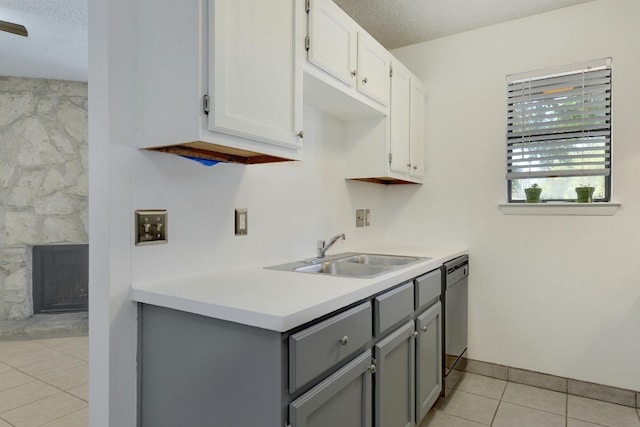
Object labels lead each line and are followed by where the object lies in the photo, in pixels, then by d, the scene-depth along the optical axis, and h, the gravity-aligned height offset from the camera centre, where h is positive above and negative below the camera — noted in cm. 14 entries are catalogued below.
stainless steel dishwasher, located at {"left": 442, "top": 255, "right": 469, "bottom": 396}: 235 -68
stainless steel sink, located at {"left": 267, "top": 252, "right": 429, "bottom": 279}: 197 -29
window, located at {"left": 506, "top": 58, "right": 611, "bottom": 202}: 247 +54
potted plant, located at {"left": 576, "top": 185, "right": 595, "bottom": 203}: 246 +12
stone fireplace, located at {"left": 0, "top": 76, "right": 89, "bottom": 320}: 370 +34
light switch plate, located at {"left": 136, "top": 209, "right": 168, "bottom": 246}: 138 -6
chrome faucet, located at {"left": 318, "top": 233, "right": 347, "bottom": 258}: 228 -20
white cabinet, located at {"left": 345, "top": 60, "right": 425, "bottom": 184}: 250 +48
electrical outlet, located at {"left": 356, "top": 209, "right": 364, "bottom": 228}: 283 -5
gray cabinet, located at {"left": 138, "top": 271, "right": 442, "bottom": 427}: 108 -51
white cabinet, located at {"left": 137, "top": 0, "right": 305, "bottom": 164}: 122 +45
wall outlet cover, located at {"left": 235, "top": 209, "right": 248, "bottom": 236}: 179 -5
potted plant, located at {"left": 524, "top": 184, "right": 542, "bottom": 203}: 262 +13
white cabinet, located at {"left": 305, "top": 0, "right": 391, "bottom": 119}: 176 +74
